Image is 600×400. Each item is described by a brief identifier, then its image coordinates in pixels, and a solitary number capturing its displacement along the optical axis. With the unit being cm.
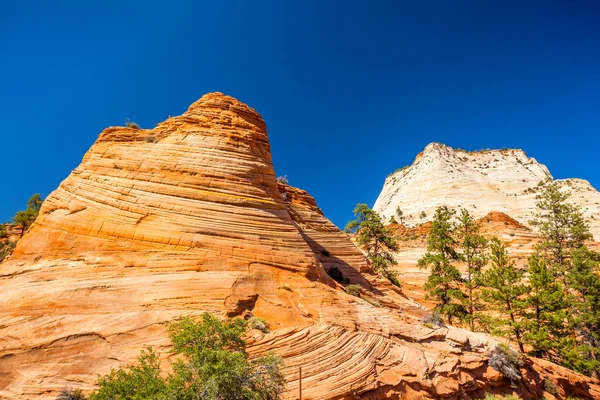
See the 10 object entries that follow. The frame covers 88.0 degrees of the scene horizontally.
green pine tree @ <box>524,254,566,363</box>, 1948
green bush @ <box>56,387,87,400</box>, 861
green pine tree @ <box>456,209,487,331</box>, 2417
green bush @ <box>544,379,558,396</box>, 1598
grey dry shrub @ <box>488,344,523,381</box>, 1484
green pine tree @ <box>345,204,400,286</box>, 3206
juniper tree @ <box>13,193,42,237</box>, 3428
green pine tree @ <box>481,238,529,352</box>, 2067
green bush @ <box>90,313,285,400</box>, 791
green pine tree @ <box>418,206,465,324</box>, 2392
